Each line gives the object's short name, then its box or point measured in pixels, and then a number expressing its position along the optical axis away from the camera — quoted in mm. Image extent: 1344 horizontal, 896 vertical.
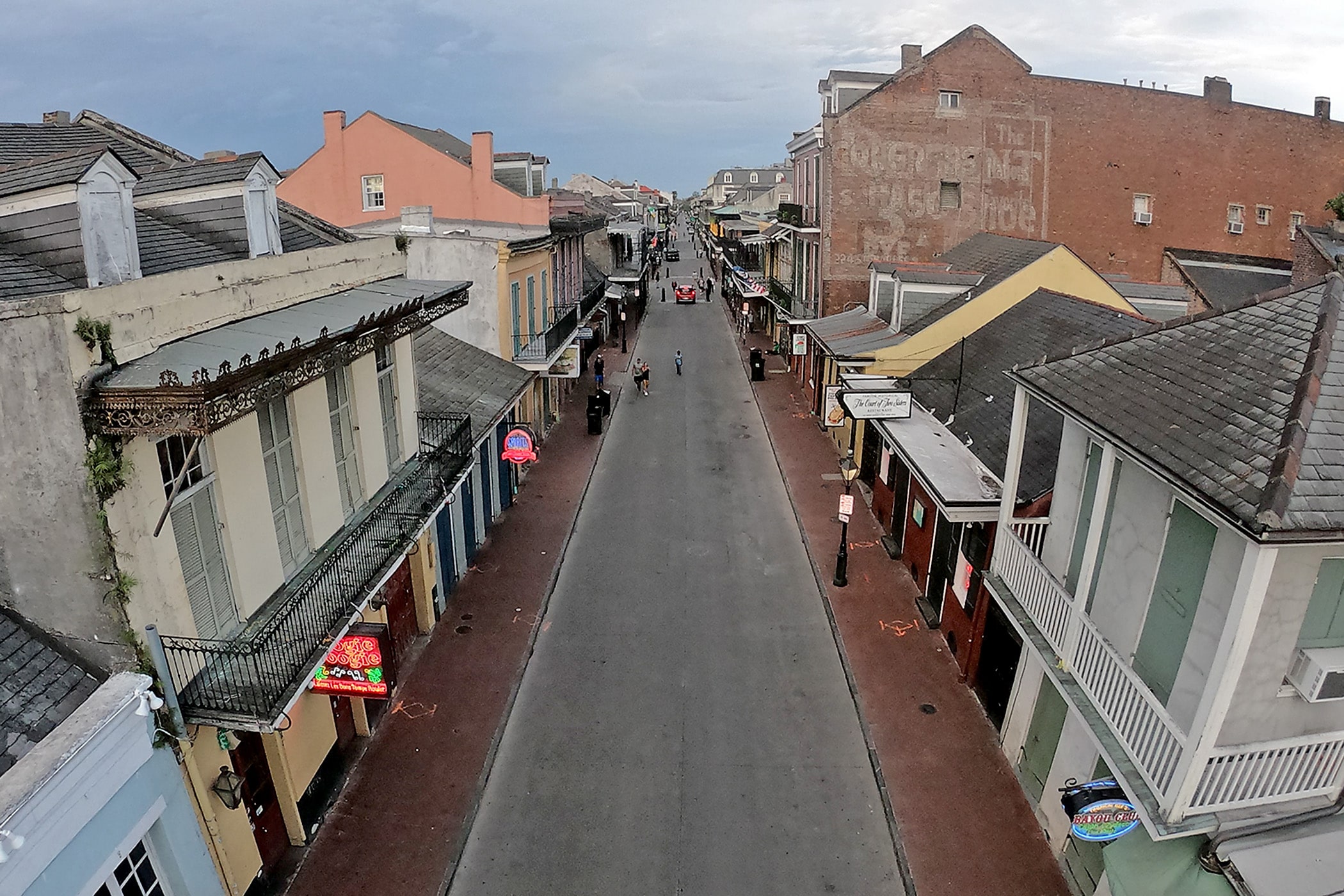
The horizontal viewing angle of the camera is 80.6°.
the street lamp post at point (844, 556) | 16312
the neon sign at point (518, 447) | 18359
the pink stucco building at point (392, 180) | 22734
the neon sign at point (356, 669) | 9500
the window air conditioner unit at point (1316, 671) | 6316
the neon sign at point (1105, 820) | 7316
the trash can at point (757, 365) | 34500
